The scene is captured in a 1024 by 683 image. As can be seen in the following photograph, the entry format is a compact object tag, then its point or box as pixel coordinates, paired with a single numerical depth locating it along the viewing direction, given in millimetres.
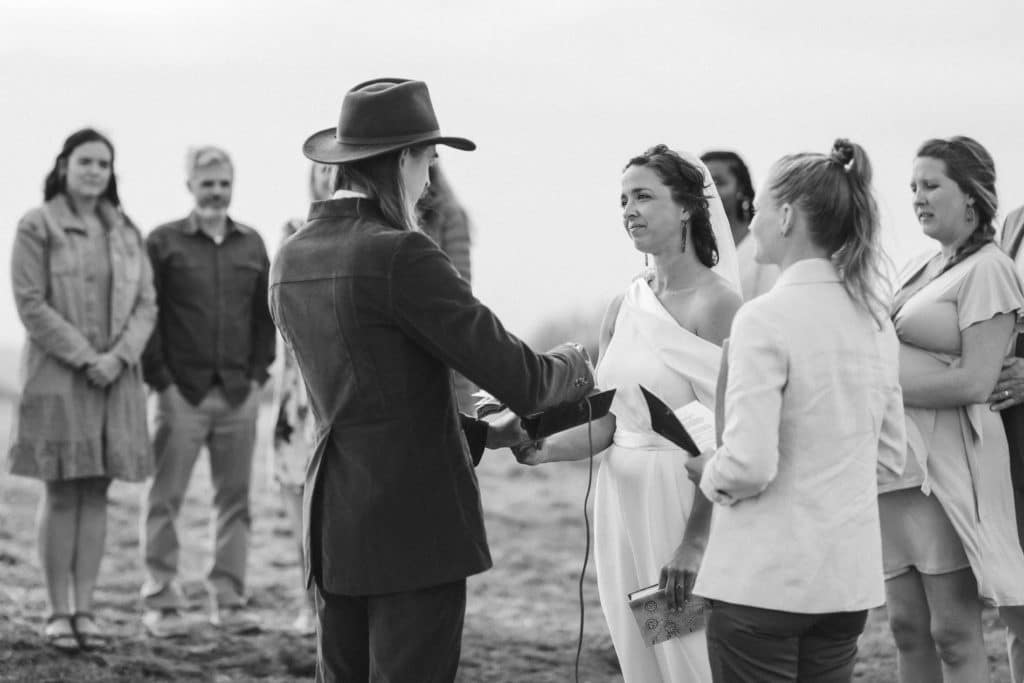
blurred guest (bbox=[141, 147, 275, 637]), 6684
